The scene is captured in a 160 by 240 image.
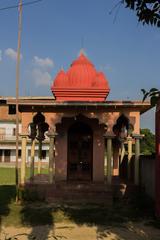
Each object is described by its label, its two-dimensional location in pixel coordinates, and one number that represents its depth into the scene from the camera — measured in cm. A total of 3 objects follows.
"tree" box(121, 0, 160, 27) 408
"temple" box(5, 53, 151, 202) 1492
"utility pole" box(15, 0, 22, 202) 1507
